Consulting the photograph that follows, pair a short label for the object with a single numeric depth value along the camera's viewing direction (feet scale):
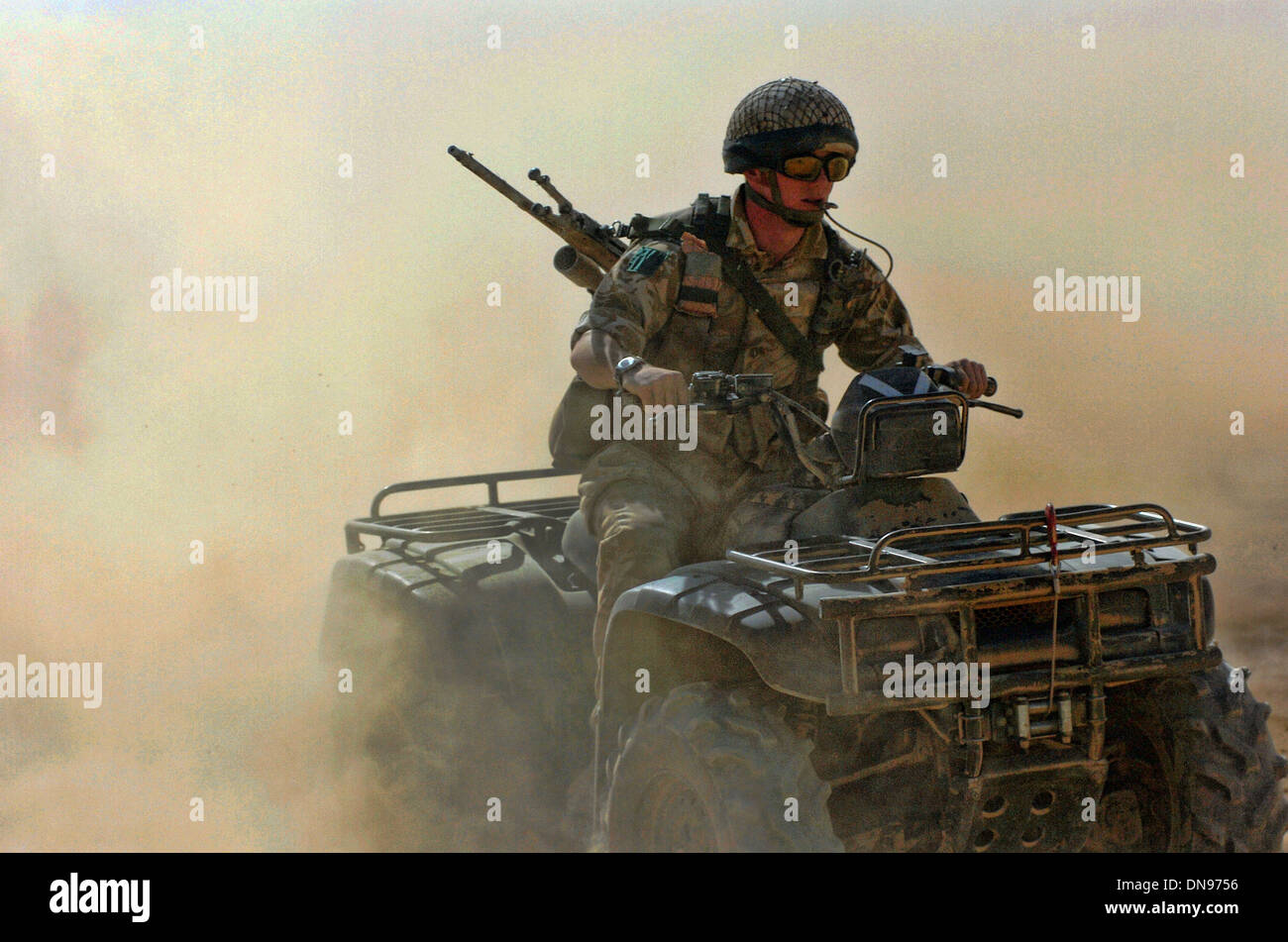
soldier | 16.39
